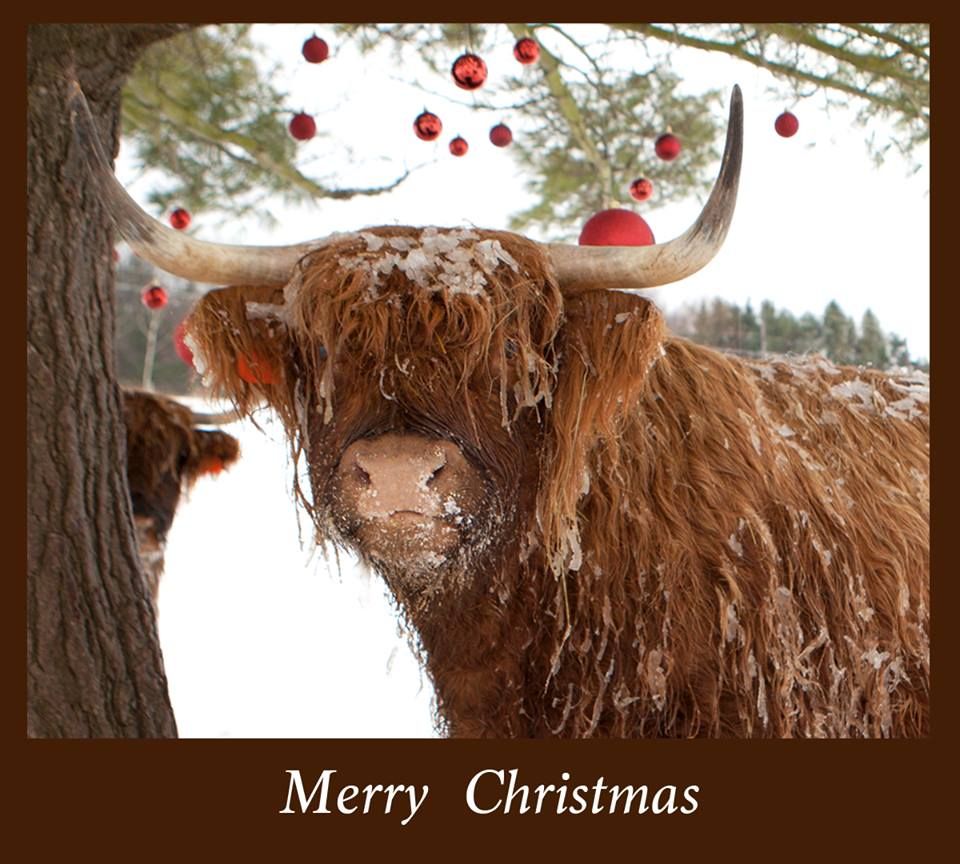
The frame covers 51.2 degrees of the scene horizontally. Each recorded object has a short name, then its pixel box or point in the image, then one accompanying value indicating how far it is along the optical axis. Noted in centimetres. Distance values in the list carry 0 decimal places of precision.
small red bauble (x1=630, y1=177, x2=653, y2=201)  284
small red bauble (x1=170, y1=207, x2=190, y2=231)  278
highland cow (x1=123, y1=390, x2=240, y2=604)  349
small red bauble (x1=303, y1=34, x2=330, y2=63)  260
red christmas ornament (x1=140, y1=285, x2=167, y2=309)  294
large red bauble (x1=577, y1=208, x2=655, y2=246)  234
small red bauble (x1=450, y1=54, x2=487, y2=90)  234
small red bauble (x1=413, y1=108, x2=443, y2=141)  258
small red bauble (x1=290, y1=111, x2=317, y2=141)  279
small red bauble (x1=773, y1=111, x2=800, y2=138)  265
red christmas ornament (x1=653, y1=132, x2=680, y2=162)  282
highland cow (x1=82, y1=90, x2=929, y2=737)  188
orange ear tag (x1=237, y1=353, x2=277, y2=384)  212
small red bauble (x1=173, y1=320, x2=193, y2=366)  250
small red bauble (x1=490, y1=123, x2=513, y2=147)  287
